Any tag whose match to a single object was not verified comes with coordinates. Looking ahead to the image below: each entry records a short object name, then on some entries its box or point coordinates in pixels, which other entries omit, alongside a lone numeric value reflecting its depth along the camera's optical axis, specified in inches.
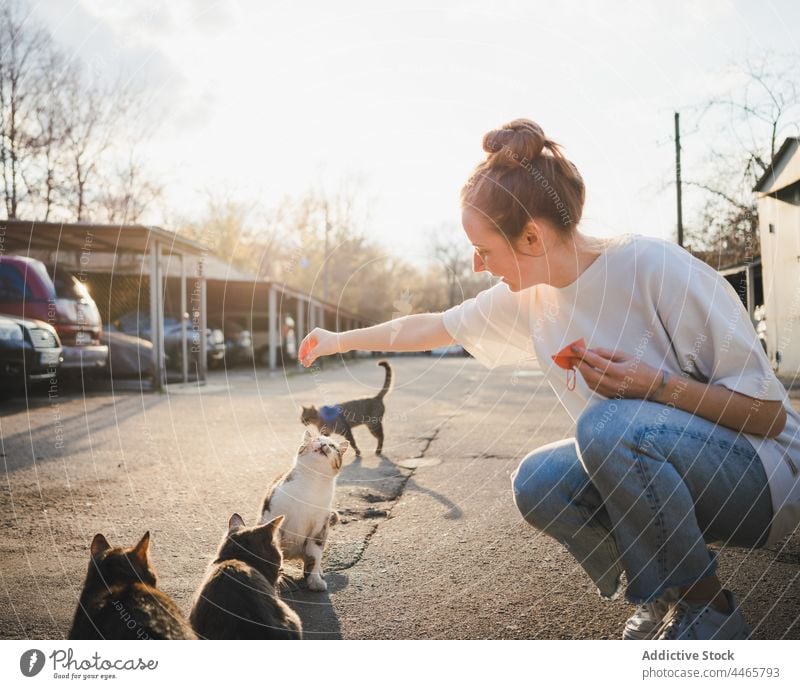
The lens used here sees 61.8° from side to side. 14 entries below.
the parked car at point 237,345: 841.5
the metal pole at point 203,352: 584.9
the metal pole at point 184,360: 486.0
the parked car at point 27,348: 320.5
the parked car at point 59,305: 343.6
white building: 280.8
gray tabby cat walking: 228.2
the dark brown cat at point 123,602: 73.6
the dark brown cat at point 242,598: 76.6
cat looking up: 110.8
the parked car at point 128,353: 505.4
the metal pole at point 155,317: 478.6
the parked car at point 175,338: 648.7
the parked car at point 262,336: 961.5
